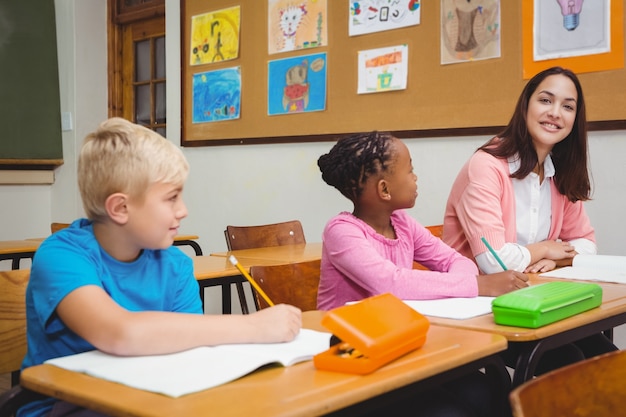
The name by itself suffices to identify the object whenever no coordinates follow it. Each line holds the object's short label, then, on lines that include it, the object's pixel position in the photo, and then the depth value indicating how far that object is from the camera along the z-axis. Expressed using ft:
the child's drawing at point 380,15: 11.70
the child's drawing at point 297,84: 12.97
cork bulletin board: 10.55
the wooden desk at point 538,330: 4.33
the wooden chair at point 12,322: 5.22
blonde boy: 3.72
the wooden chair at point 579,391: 2.63
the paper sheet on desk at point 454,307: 4.76
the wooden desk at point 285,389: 2.81
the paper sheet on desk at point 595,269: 6.48
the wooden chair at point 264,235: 10.11
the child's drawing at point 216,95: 14.35
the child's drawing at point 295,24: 12.94
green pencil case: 4.44
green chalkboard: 16.72
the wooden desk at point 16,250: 10.60
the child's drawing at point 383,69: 11.82
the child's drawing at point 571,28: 9.68
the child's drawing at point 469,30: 10.77
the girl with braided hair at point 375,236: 5.54
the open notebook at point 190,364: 3.12
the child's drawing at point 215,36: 14.34
